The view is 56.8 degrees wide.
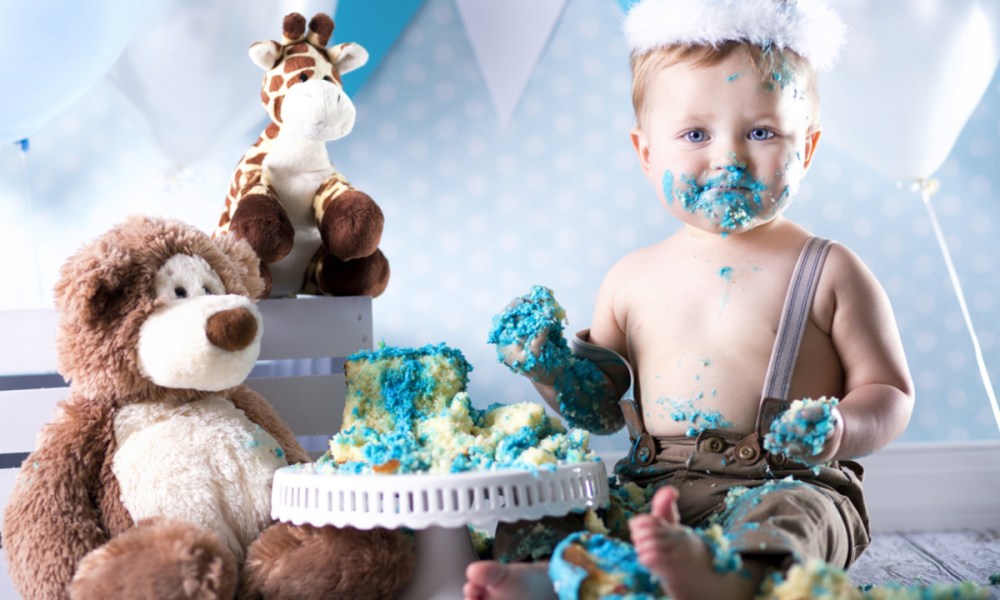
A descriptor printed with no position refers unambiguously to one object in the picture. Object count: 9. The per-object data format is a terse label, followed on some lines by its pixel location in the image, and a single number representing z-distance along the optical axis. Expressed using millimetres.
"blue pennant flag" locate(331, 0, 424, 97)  1649
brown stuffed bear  901
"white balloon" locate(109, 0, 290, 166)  1399
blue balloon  1189
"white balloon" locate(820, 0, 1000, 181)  1450
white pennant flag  1704
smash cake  891
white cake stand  826
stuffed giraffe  1250
